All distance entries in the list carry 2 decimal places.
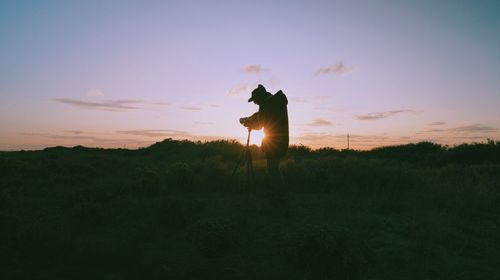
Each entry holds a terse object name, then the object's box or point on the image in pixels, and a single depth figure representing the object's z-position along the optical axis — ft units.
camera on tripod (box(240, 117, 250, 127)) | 30.09
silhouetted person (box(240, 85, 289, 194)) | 28.17
